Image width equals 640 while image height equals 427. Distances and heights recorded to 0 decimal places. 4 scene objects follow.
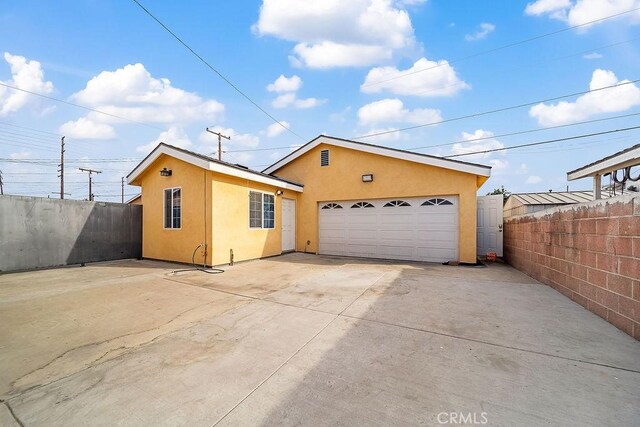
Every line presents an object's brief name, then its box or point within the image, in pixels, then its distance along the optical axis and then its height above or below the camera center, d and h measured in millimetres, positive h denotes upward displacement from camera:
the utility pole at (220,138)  19694 +5820
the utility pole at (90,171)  28203 +4932
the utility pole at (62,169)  22062 +4036
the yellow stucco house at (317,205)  8180 +408
